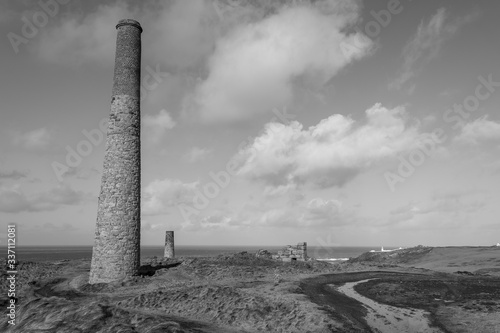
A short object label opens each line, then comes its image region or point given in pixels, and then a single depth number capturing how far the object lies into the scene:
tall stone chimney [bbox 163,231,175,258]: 37.74
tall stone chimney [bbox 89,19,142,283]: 19.25
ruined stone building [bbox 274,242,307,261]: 32.53
